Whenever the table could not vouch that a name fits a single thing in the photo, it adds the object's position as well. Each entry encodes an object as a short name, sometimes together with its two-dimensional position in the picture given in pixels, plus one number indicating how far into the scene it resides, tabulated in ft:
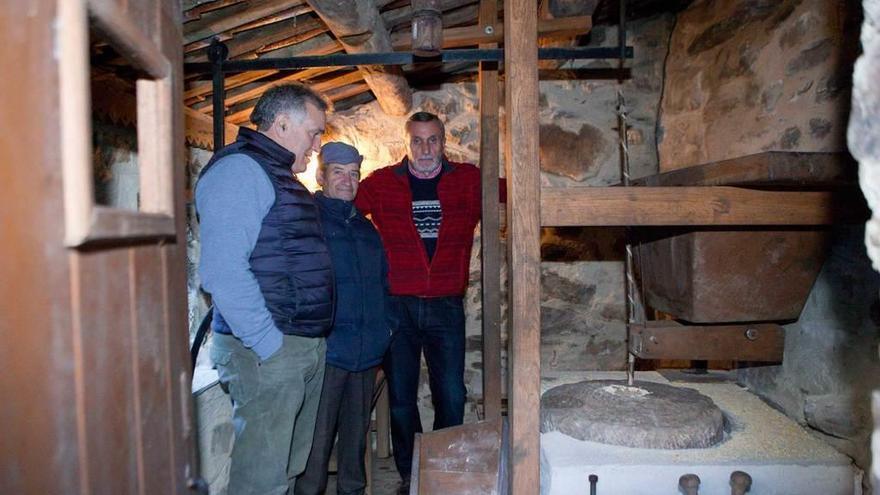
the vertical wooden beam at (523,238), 4.38
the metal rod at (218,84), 6.79
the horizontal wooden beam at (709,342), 5.56
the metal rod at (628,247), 5.89
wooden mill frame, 4.40
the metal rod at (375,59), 6.69
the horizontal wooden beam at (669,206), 4.53
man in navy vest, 4.81
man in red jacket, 7.98
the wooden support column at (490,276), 8.27
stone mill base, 4.75
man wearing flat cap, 6.68
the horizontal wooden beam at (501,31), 7.66
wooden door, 1.65
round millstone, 5.07
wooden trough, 5.40
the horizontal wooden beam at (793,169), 4.12
